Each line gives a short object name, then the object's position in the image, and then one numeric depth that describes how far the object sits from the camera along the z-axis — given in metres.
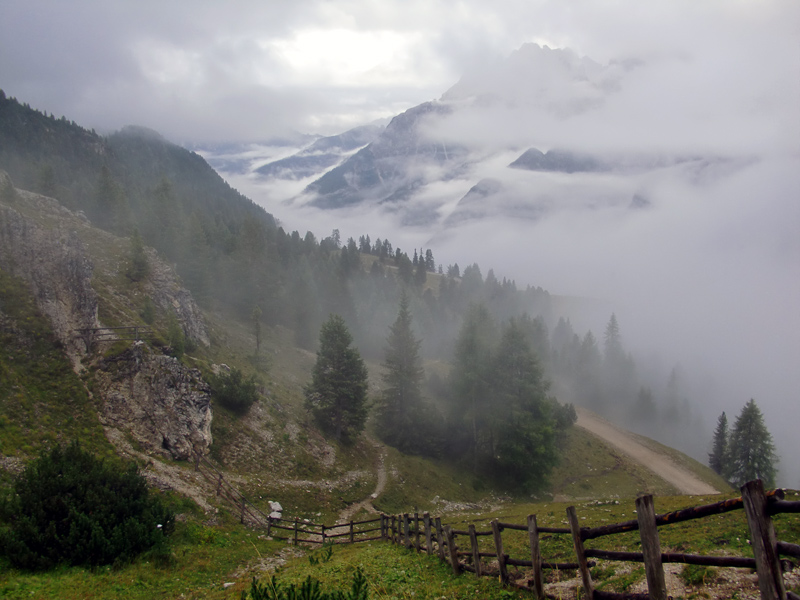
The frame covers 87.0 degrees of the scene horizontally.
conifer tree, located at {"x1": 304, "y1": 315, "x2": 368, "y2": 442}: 45.75
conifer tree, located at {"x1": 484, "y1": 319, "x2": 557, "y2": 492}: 43.75
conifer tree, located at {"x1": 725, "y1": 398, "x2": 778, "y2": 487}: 61.22
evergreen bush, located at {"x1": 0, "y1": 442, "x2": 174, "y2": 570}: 14.59
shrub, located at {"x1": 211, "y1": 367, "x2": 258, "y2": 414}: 38.69
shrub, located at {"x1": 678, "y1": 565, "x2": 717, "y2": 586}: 9.60
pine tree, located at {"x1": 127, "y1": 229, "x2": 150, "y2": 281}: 47.53
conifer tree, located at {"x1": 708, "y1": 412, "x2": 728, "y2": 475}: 74.62
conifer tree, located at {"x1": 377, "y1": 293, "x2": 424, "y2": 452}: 50.19
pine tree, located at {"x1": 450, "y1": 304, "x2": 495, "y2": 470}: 48.00
